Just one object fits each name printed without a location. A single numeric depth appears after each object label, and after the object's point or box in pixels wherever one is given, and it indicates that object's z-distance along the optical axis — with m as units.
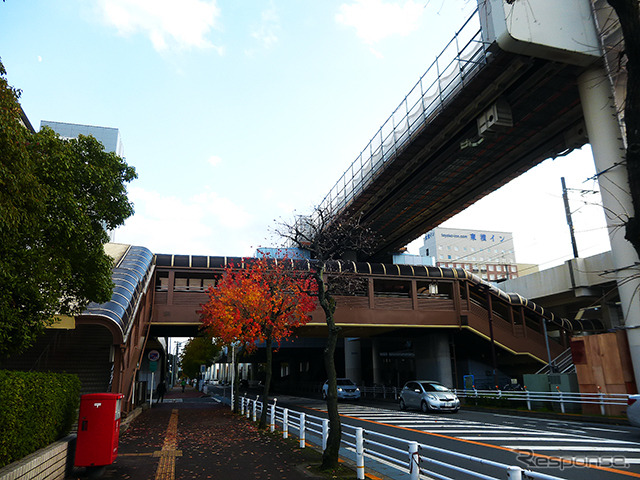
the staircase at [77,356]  17.73
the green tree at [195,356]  53.16
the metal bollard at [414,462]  6.89
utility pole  26.72
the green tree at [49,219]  6.64
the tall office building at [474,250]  127.44
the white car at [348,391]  31.97
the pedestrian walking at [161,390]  36.77
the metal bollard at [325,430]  10.35
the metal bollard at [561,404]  18.62
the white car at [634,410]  11.69
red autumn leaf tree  20.55
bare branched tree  9.13
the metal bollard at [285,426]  13.61
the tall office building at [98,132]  68.00
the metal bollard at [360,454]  8.08
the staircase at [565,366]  24.86
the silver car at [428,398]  21.59
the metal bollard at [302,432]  11.79
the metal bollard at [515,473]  4.66
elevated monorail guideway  19.30
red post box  8.76
